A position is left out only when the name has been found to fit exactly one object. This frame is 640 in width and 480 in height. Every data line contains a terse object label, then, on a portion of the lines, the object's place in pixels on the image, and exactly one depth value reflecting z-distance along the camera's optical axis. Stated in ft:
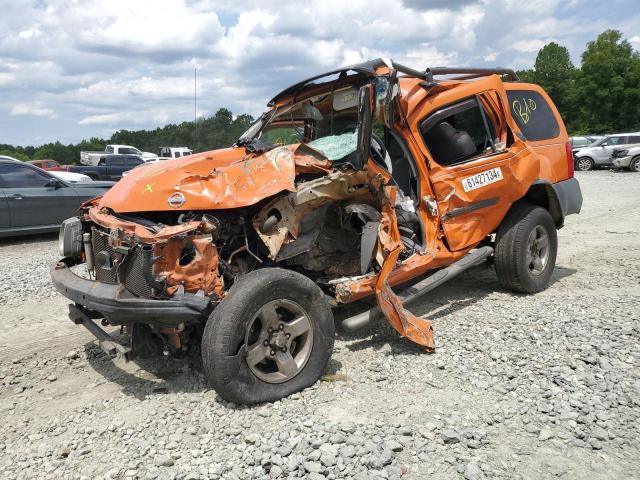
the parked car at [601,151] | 85.56
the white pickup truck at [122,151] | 98.69
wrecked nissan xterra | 11.66
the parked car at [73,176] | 50.31
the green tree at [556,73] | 163.60
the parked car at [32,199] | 31.35
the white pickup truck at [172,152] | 104.34
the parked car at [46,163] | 93.15
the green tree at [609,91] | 140.77
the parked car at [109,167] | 71.14
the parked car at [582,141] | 94.94
